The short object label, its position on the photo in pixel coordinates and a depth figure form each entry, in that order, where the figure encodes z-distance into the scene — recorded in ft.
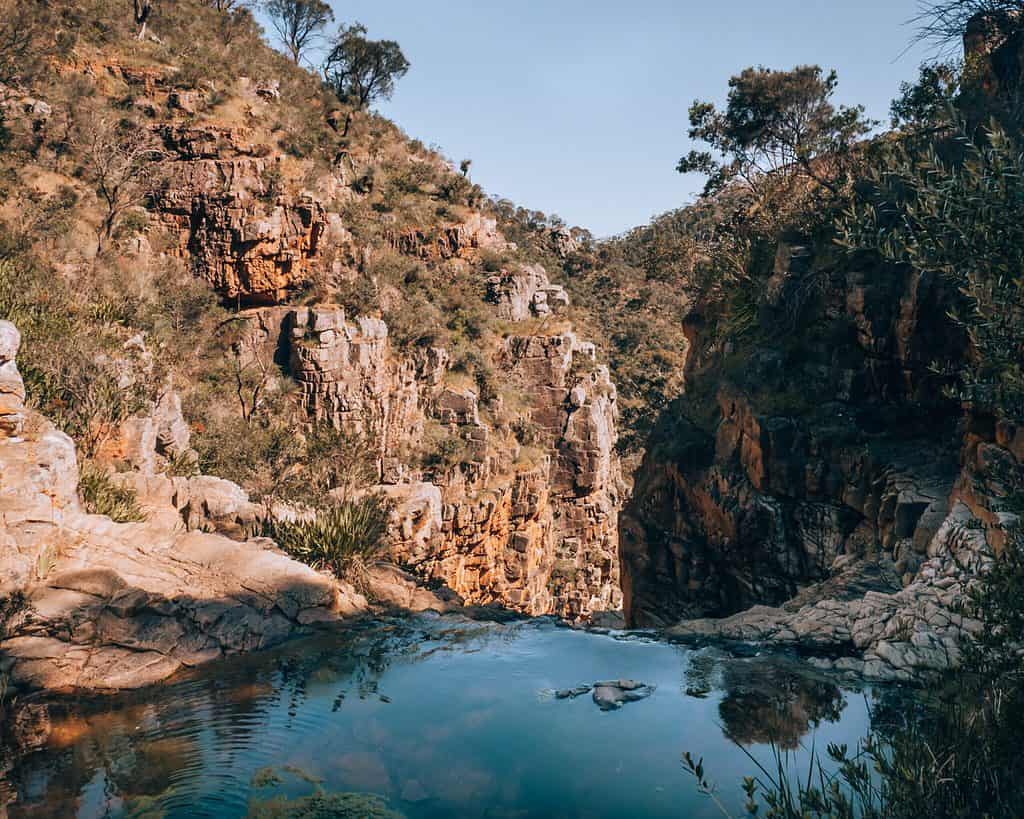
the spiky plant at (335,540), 32.12
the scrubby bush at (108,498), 30.12
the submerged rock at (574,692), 20.66
